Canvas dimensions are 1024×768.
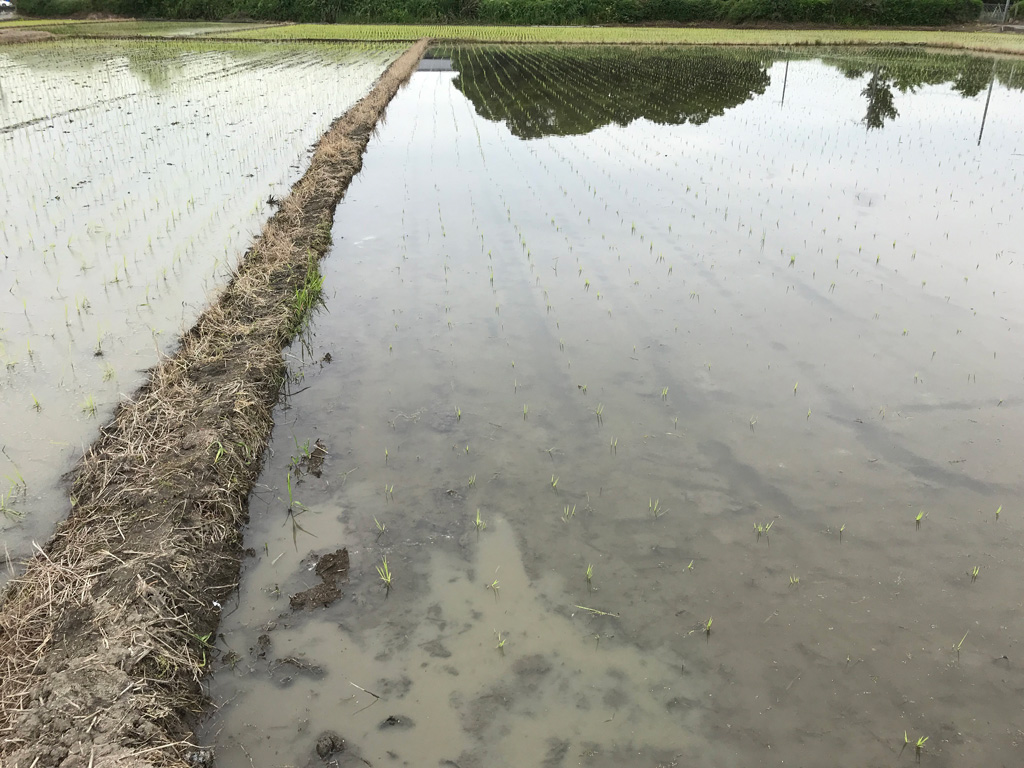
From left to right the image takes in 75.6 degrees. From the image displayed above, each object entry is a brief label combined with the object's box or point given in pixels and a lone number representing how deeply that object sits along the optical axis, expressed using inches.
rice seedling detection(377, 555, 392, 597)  108.2
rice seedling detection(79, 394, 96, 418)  148.0
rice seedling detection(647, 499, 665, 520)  122.3
